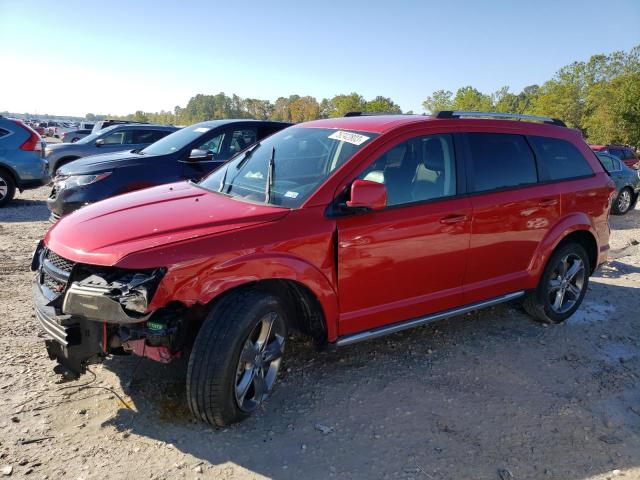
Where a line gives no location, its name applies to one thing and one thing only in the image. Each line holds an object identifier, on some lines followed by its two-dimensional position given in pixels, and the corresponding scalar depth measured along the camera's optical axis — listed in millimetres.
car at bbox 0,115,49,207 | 9508
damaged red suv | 2637
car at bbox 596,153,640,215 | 12000
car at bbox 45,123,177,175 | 11125
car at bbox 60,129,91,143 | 25312
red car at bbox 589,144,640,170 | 16500
